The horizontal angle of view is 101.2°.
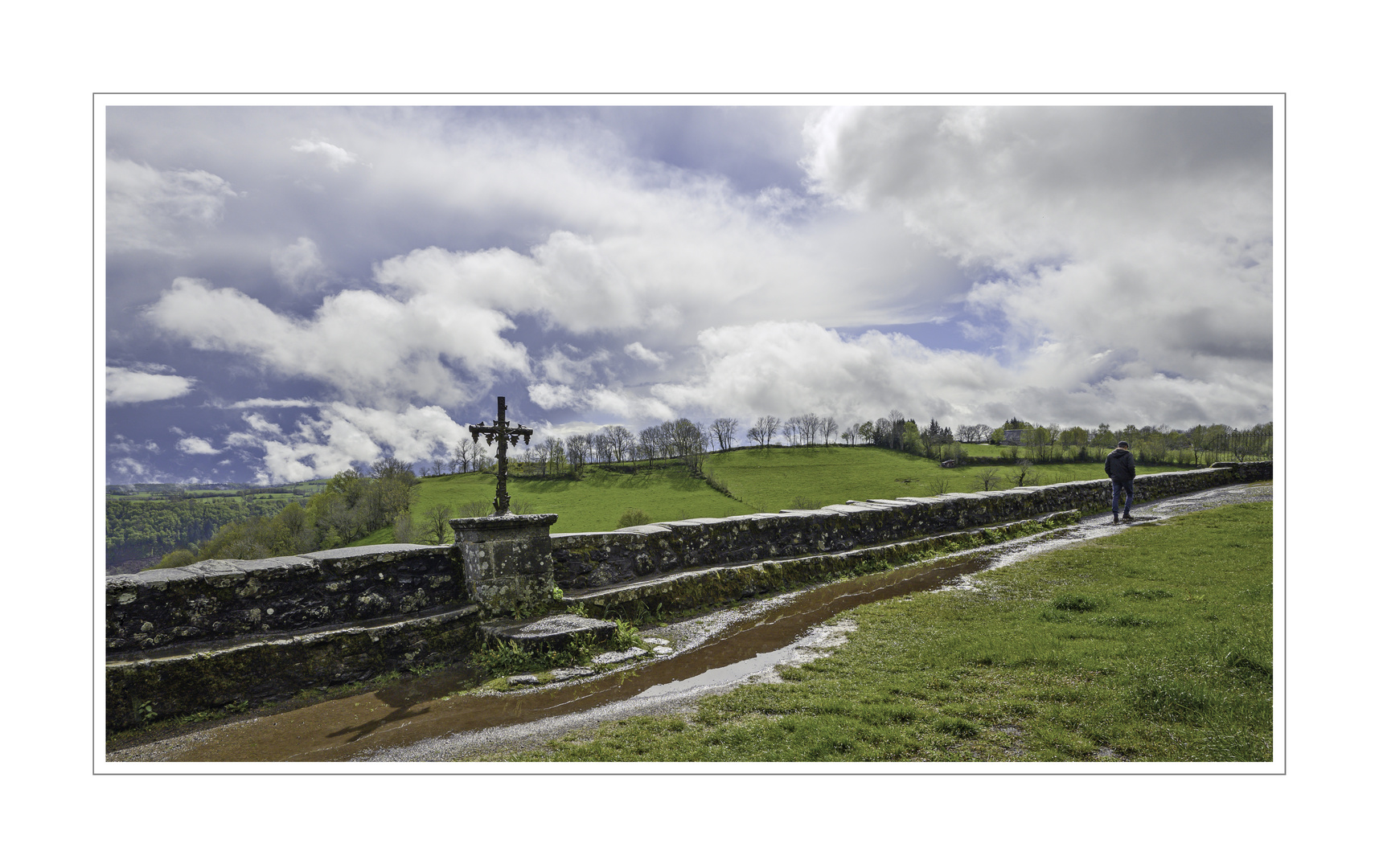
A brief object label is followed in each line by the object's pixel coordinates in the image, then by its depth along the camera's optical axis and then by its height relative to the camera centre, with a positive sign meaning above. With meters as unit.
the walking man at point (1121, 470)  12.55 -0.77
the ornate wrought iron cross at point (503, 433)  6.71 +0.01
